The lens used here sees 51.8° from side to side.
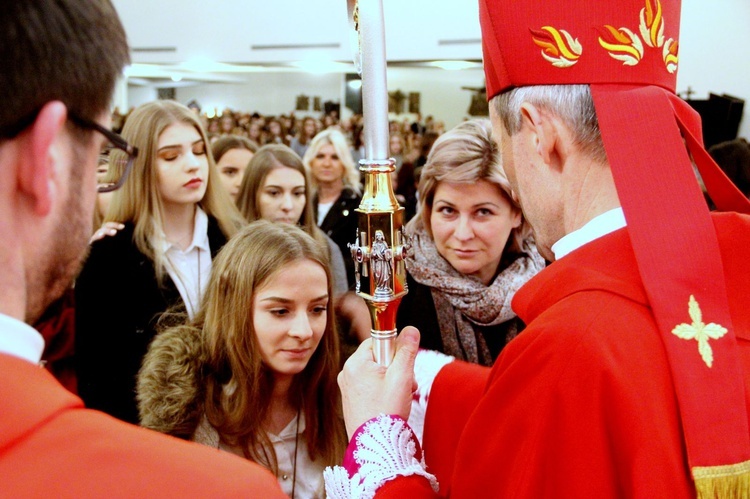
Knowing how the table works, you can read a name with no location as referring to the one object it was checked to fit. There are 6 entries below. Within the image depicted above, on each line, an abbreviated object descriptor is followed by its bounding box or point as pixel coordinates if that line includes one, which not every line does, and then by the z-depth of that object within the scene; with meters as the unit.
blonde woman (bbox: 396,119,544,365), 2.54
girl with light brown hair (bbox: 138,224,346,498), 2.17
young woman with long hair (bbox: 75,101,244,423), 2.67
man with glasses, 0.76
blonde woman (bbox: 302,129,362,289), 5.16
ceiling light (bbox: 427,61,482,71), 11.76
